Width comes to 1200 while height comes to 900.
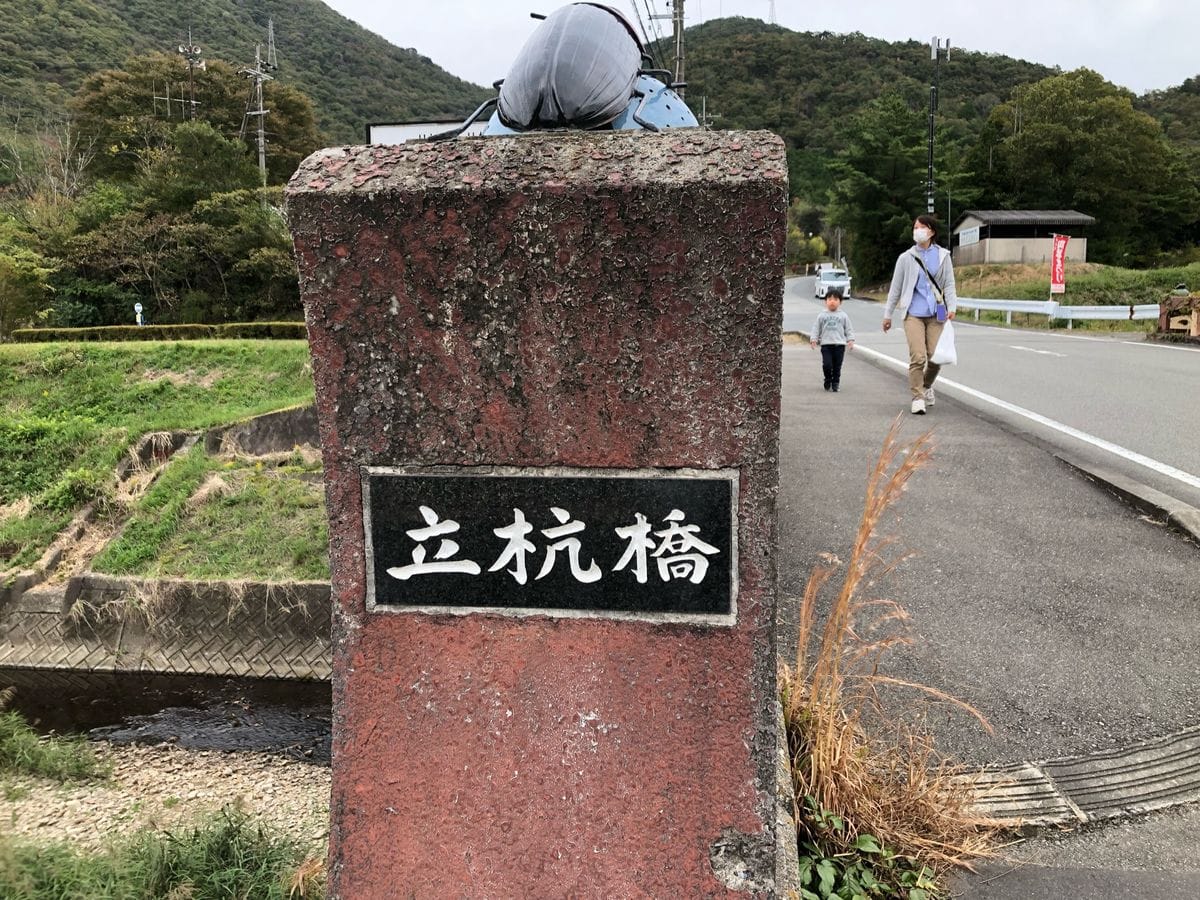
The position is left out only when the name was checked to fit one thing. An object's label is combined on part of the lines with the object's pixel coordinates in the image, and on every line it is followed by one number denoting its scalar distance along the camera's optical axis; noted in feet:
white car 128.24
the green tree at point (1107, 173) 151.43
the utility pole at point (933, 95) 96.78
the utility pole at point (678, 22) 67.31
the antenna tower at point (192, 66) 128.61
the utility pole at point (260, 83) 109.92
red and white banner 76.79
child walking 31.37
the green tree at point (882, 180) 153.48
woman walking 23.93
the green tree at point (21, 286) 70.03
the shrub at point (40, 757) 16.34
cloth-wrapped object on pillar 8.02
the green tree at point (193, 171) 85.46
